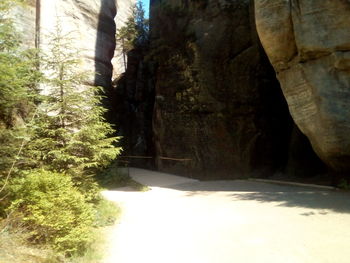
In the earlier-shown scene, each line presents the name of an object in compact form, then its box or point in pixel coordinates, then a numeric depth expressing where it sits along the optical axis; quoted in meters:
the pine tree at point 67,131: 6.91
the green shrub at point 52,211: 4.66
